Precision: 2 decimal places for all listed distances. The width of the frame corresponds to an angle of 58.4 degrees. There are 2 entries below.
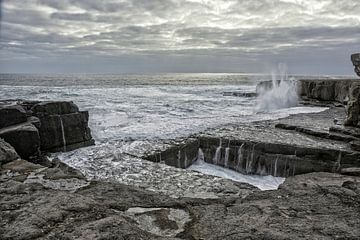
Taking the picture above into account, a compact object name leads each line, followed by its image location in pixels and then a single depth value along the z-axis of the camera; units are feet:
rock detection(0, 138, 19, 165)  17.90
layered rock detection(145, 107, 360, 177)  26.50
